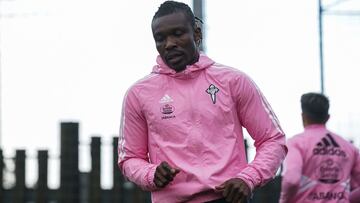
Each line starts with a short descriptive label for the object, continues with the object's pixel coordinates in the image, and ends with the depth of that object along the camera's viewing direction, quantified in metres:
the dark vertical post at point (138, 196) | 21.08
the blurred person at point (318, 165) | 11.14
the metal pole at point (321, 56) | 16.00
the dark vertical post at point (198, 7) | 12.76
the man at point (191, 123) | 6.96
